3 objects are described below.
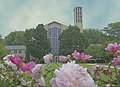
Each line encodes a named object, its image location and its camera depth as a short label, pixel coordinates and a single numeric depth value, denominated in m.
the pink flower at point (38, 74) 1.44
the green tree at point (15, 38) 68.81
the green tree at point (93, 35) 72.47
